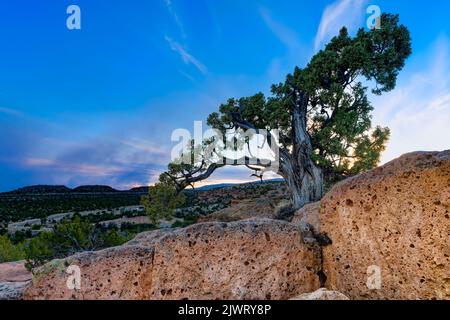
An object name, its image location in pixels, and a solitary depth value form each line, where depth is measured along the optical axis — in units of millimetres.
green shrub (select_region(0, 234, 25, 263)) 18656
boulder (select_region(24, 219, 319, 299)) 4781
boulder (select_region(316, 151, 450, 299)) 3811
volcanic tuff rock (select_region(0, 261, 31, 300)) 5191
